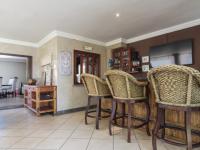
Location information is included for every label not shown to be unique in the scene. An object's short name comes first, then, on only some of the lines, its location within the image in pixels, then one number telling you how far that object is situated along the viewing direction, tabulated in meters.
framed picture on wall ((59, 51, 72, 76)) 4.28
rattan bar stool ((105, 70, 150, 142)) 2.17
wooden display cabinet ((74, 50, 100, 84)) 4.73
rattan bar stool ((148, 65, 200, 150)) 1.46
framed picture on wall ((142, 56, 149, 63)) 4.68
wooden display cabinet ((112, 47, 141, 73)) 4.84
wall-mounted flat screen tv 3.75
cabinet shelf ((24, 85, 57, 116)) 3.91
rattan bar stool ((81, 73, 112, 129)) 2.80
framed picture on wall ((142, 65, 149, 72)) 4.66
